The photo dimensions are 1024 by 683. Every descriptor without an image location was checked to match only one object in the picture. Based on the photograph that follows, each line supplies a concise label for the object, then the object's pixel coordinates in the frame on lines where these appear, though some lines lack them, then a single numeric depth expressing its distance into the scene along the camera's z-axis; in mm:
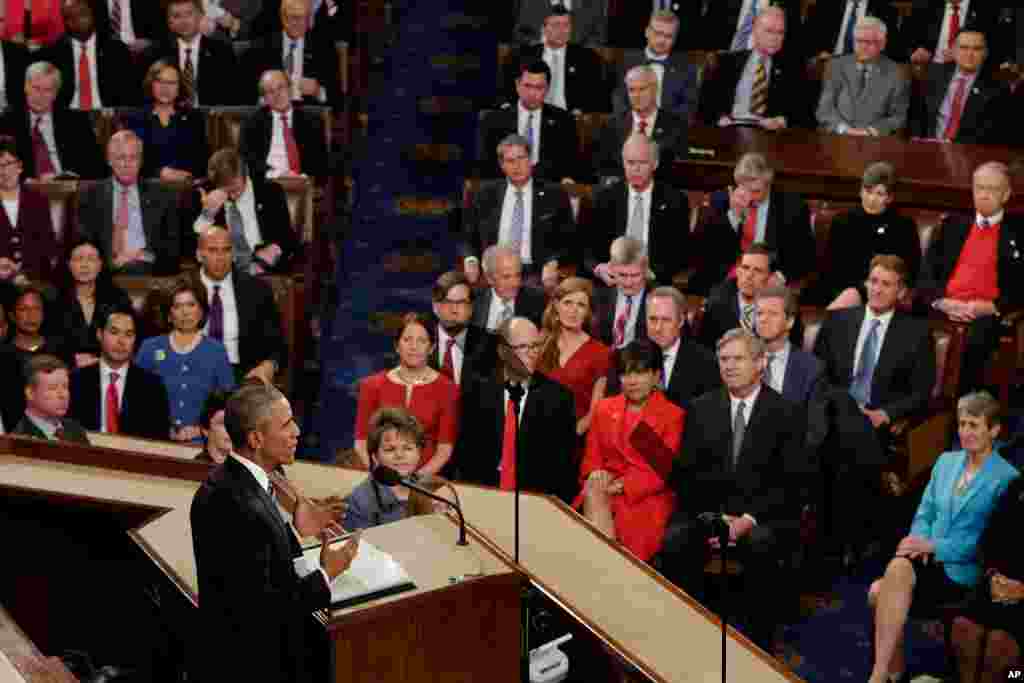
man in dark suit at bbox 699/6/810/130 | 15711
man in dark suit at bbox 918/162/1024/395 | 12719
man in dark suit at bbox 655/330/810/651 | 10555
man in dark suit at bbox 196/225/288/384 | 12477
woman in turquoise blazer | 10250
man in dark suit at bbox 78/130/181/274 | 13516
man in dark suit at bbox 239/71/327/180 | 14602
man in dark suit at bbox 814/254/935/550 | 11320
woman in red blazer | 10680
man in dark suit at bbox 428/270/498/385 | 11875
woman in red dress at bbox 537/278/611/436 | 11773
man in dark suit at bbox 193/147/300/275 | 13320
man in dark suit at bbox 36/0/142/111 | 15508
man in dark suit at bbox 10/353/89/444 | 10641
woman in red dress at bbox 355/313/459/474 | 11250
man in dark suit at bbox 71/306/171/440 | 11703
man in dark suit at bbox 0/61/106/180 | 14445
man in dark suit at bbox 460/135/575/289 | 13602
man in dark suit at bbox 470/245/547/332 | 12367
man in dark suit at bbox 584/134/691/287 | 13406
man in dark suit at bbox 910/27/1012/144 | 14930
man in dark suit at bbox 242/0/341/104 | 15695
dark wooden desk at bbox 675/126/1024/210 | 13750
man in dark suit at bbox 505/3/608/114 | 15703
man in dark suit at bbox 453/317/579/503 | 11016
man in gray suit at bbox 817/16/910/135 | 15406
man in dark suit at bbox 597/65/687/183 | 14453
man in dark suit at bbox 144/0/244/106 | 15562
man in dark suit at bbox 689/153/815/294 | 13320
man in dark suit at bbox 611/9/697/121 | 15453
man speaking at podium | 6680
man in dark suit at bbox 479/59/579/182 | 14641
